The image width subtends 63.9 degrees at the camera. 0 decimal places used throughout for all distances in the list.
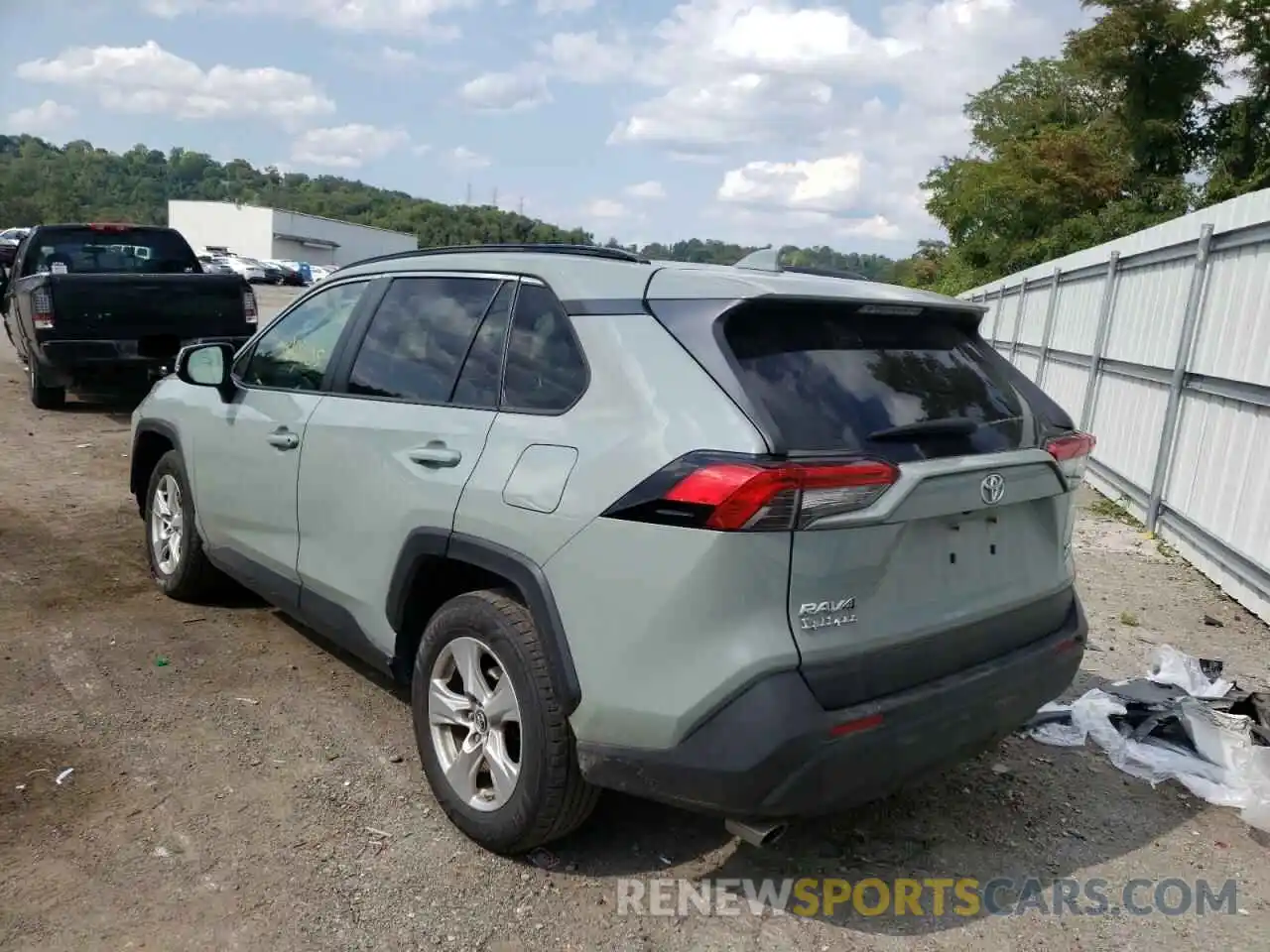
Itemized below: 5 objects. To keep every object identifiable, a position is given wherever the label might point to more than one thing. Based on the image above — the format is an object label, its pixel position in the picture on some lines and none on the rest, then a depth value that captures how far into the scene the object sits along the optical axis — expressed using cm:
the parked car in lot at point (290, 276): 5716
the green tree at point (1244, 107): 2811
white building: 8419
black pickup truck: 965
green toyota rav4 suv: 250
